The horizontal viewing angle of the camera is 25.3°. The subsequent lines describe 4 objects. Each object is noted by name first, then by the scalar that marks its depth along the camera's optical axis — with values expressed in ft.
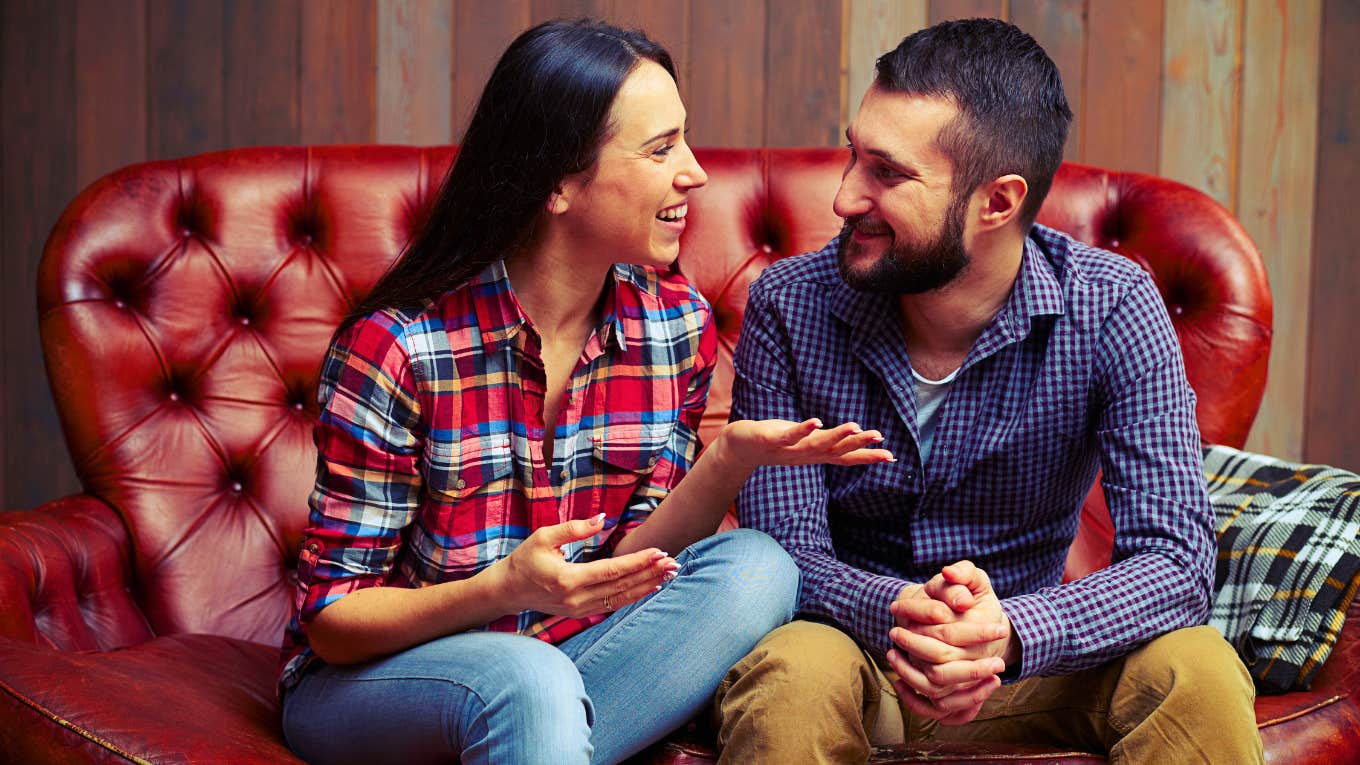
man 8.66
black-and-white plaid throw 9.04
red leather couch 9.79
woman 8.51
